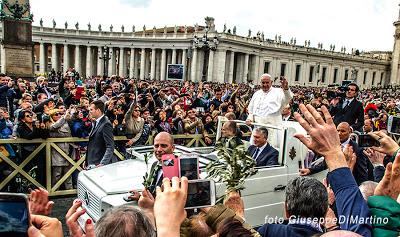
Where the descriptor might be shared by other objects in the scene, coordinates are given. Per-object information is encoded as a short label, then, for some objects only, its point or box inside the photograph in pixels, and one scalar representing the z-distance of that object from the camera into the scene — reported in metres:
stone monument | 15.66
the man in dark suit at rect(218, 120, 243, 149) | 7.29
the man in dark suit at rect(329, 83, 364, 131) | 9.30
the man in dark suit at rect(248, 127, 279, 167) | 6.55
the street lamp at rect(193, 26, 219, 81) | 65.37
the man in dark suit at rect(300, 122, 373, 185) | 5.84
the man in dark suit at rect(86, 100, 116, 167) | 6.66
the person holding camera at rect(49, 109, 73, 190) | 8.09
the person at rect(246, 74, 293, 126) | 8.02
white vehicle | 5.21
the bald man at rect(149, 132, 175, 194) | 5.38
